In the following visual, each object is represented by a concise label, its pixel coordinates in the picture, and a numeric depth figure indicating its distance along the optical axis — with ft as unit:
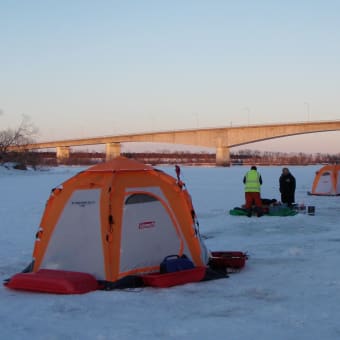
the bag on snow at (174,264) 24.85
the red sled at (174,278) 23.77
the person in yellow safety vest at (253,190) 51.37
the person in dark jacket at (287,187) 56.85
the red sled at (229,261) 27.17
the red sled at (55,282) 23.03
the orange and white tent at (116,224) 25.02
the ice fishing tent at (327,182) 72.74
